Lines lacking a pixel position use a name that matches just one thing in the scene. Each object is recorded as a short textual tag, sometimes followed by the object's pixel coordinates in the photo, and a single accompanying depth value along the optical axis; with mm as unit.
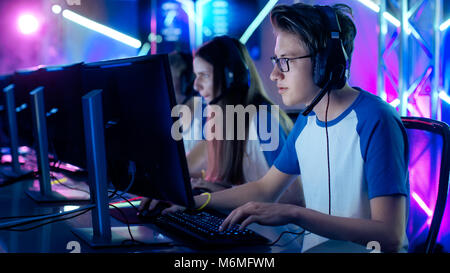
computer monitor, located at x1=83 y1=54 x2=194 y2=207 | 937
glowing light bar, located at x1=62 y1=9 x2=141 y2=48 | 4523
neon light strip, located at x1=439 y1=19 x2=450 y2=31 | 2251
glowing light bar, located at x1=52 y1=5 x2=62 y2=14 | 4949
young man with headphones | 1078
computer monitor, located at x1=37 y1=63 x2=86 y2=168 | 1379
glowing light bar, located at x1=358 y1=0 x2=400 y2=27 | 2449
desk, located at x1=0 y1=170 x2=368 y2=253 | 1000
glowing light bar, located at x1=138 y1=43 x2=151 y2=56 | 4348
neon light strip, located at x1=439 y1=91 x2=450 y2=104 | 2237
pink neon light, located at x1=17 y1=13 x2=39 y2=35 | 4980
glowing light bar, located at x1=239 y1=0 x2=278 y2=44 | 3596
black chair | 1131
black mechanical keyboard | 1016
